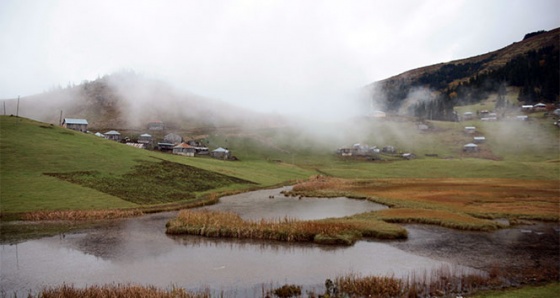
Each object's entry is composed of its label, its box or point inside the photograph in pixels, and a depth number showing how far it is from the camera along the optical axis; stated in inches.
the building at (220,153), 6018.7
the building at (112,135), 6678.2
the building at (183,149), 5909.9
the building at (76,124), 6624.0
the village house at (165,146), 6299.2
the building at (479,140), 7145.7
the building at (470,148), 6685.5
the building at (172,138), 6835.6
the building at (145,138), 6624.0
